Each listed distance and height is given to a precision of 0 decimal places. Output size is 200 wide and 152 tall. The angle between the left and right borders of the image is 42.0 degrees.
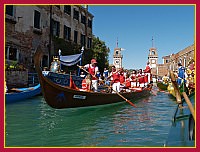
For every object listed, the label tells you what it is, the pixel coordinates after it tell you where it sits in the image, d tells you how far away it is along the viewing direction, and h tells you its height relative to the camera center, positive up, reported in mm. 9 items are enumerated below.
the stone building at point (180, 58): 21492 +2123
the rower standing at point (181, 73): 8927 +224
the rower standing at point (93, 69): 8268 +336
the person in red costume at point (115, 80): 8961 -18
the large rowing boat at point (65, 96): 5797 -415
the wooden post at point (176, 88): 2982 -101
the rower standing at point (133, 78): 12182 +47
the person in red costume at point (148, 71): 13514 +443
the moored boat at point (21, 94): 8200 -489
